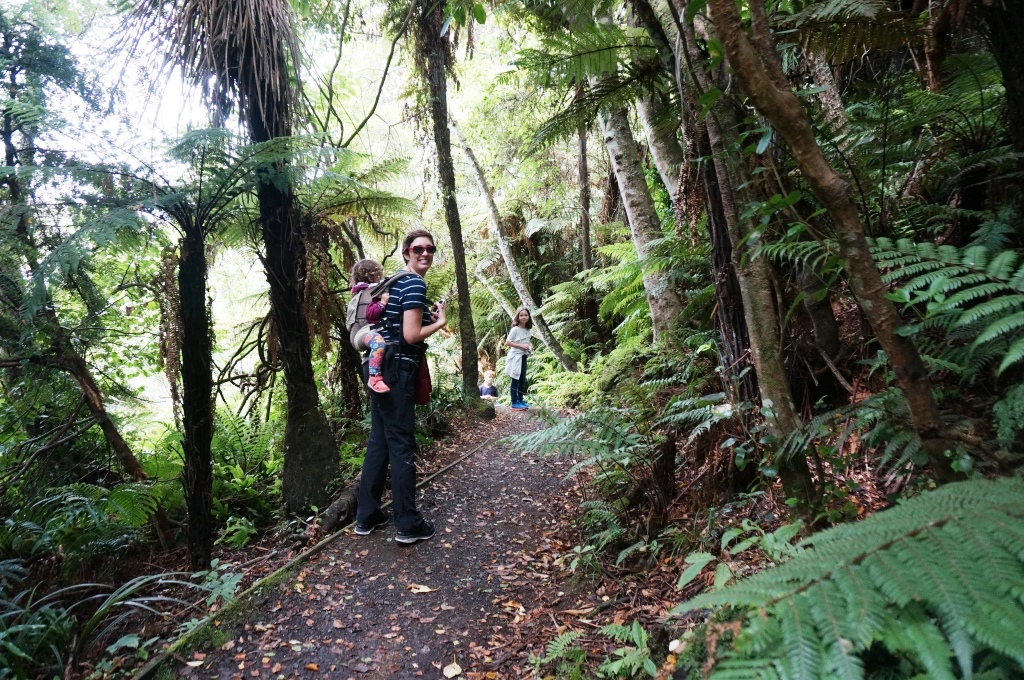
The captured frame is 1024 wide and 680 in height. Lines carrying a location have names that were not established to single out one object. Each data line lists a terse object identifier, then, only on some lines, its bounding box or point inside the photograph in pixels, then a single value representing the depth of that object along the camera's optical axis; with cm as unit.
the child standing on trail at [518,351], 871
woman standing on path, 356
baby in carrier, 357
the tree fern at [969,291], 140
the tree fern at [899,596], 86
